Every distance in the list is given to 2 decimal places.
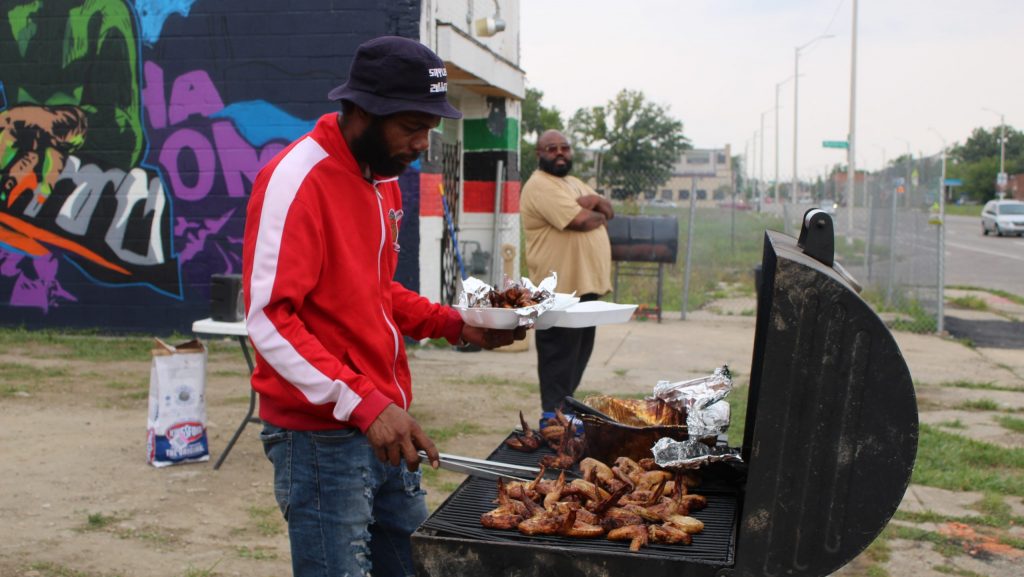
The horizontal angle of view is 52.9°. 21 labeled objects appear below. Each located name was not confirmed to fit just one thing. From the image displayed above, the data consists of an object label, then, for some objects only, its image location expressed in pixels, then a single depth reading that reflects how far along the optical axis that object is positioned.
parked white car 40.16
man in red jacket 2.67
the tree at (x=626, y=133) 29.03
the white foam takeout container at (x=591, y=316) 3.47
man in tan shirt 6.96
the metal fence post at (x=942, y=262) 12.18
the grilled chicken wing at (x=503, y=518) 2.76
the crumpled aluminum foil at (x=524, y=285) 3.40
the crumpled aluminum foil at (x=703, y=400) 3.16
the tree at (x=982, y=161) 89.19
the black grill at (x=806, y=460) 2.56
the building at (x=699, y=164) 91.69
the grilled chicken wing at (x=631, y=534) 2.70
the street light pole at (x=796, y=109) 52.12
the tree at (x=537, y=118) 27.52
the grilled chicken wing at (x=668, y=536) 2.74
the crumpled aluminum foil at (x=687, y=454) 3.06
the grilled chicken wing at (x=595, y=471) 3.14
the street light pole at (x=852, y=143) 28.29
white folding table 6.54
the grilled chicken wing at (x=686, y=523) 2.83
